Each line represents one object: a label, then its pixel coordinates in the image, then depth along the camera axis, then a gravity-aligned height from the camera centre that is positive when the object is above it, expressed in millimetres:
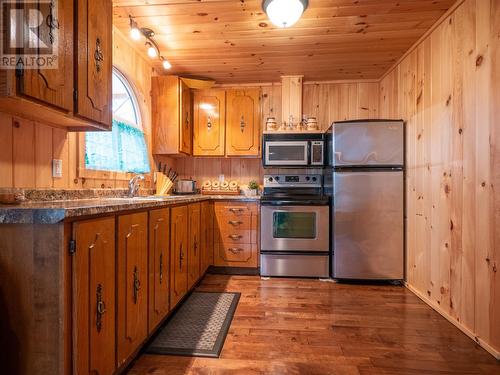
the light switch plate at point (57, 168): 1748 +106
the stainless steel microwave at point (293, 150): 3322 +411
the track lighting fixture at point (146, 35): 2201 +1293
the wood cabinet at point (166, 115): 3221 +801
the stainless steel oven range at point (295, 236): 3016 -553
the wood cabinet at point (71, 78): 1199 +535
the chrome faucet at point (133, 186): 2381 -11
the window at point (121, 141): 2189 +382
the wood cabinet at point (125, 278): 1048 -477
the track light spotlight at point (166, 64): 2849 +1222
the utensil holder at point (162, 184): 3156 +8
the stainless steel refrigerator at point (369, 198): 2834 -139
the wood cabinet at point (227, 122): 3635 +812
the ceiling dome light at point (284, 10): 1992 +1263
